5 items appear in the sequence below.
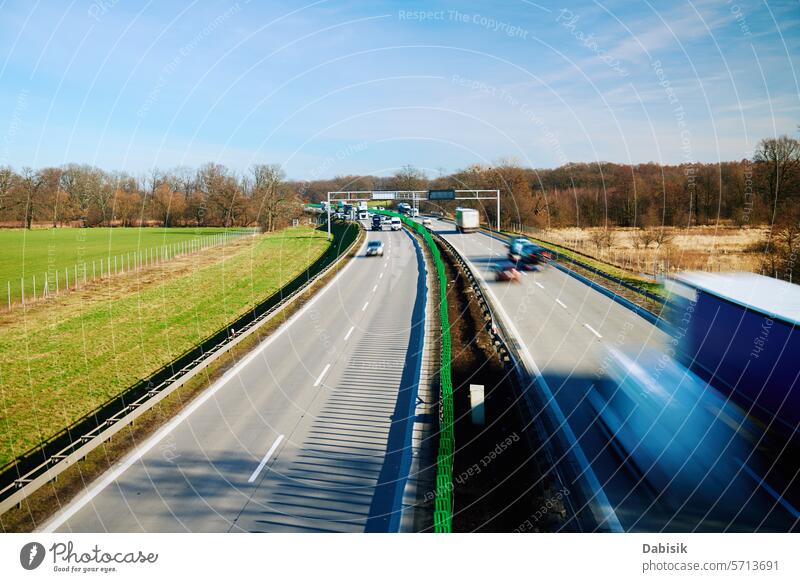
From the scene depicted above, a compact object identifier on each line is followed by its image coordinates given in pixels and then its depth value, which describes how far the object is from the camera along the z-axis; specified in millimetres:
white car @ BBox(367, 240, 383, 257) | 55844
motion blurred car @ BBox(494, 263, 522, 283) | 39384
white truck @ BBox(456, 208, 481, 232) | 75688
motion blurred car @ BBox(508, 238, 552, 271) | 43406
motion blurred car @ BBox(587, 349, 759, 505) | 12312
